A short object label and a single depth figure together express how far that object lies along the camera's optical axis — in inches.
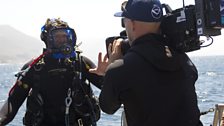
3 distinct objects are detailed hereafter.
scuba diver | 140.1
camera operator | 93.8
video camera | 97.8
